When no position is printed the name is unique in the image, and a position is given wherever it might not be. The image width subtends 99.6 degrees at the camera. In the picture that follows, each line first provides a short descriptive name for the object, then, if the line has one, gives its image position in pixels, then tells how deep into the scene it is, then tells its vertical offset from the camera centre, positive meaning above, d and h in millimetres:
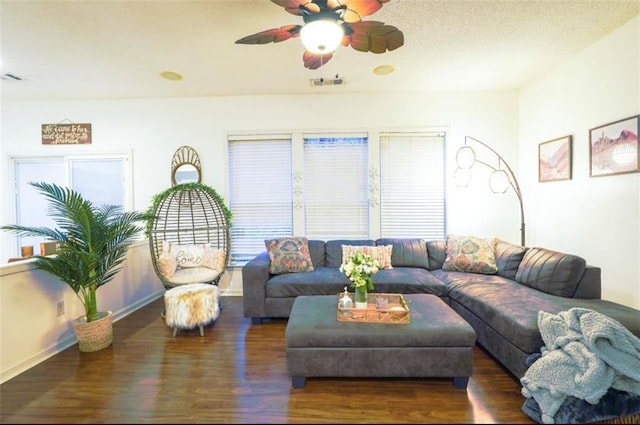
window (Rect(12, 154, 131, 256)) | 4016 +448
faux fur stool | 2648 -994
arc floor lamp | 3323 +360
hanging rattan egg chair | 3217 -344
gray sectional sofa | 2002 -816
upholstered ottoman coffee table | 1858 -1020
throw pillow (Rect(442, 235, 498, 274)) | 3141 -618
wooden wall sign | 3939 +1107
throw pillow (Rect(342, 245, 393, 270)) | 3361 -589
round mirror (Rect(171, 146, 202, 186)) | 3930 +598
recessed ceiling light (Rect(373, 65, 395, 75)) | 3090 +1576
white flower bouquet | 2170 -521
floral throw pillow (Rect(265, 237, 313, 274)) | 3188 -597
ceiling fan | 1651 +1174
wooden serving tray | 2008 -826
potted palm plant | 2262 -371
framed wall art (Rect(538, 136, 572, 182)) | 3012 +508
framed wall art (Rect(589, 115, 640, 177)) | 2340 +500
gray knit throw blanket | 1503 -937
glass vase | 2195 -738
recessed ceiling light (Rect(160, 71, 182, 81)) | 3160 +1575
